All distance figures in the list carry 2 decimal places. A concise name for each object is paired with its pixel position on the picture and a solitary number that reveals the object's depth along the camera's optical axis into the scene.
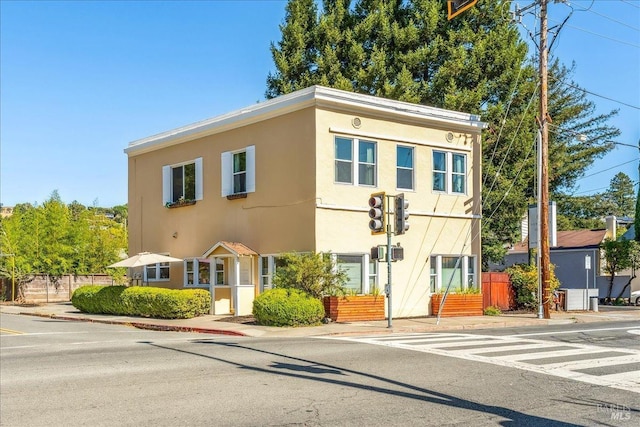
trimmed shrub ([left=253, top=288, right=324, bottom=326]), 19.62
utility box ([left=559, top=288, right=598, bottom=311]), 29.30
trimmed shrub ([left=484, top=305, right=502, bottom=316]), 25.16
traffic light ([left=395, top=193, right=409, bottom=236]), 18.61
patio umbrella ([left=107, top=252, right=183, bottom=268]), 26.03
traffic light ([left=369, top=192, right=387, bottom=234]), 18.28
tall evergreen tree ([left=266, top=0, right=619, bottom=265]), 32.41
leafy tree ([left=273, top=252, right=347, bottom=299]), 21.14
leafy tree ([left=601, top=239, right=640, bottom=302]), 38.00
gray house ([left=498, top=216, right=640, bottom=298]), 41.06
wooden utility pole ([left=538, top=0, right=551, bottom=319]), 23.17
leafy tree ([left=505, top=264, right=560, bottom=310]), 27.04
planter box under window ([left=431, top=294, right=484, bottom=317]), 24.17
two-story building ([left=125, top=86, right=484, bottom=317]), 22.67
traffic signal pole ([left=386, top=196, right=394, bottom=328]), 18.64
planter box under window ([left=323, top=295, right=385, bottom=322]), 21.20
